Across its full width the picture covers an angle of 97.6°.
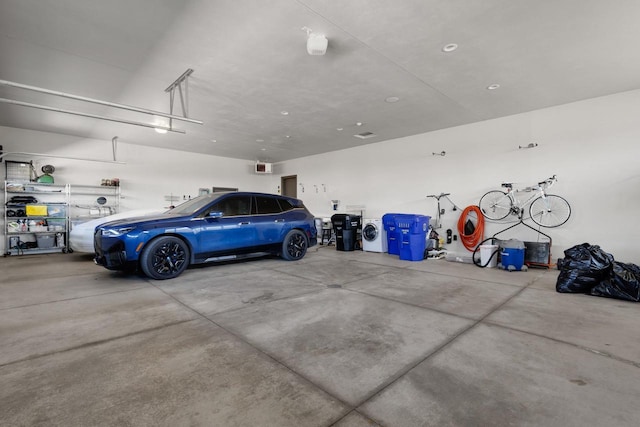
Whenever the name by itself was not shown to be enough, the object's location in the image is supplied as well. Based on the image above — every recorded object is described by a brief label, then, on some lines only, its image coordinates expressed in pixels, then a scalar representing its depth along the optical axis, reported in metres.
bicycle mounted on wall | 5.03
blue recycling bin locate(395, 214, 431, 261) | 5.60
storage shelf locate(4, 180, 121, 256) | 6.32
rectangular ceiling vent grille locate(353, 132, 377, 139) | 6.91
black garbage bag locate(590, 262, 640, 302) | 3.12
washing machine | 6.74
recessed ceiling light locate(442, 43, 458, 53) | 3.19
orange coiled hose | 5.80
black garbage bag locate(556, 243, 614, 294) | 3.34
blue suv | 3.81
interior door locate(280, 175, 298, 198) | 10.25
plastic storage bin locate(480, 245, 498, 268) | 5.00
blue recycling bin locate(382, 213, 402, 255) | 6.22
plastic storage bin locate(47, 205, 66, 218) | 6.69
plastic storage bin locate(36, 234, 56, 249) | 6.44
